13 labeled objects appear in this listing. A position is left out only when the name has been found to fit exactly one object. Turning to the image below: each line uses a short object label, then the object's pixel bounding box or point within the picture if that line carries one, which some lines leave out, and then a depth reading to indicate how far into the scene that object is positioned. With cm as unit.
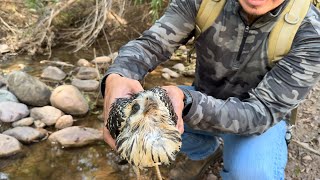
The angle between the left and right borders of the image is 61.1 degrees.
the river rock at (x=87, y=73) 310
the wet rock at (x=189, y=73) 323
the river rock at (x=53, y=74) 304
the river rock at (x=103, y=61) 328
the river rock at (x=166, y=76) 315
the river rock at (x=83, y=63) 327
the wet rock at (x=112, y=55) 330
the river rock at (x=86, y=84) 294
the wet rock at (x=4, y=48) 336
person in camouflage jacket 136
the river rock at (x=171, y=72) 321
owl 84
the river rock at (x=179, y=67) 331
